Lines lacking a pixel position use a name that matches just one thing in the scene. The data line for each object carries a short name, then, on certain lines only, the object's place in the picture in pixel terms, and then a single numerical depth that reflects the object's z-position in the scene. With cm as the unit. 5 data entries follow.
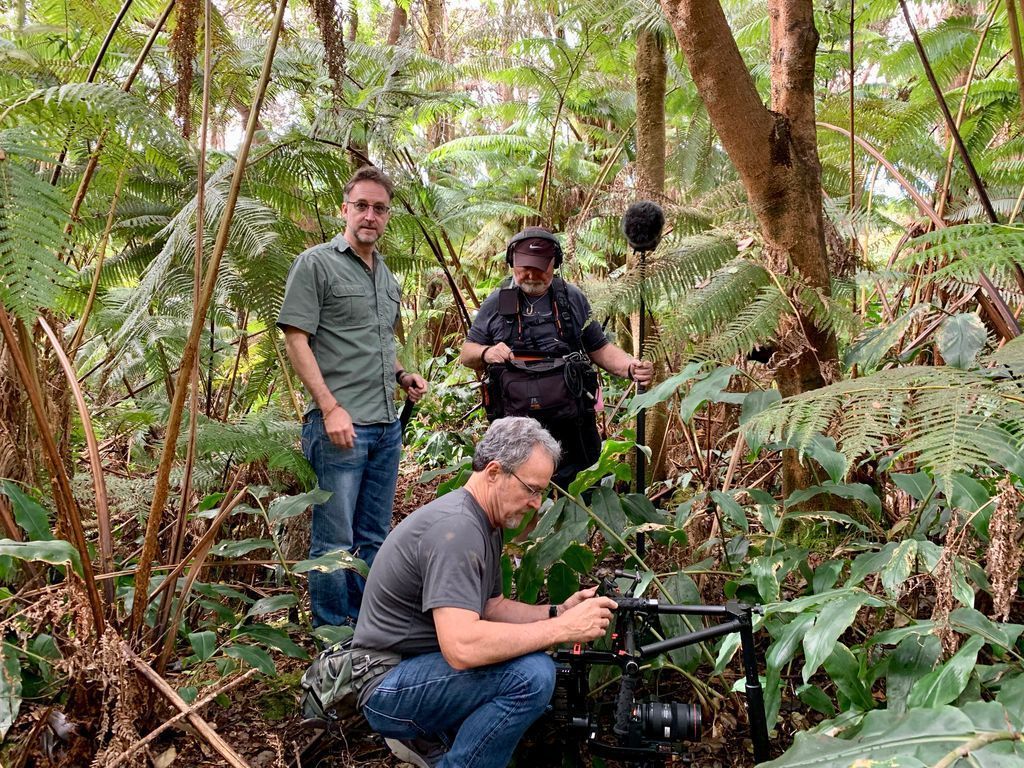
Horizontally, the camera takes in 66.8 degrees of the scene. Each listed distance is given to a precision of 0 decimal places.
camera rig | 174
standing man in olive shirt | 285
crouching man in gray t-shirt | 199
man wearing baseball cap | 296
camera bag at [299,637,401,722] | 210
